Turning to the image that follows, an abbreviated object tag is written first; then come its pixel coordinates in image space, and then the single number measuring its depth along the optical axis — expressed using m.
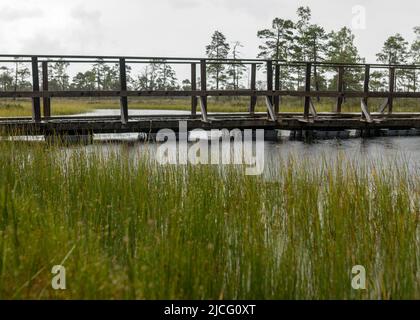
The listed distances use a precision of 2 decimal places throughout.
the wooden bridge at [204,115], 11.21
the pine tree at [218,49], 54.78
